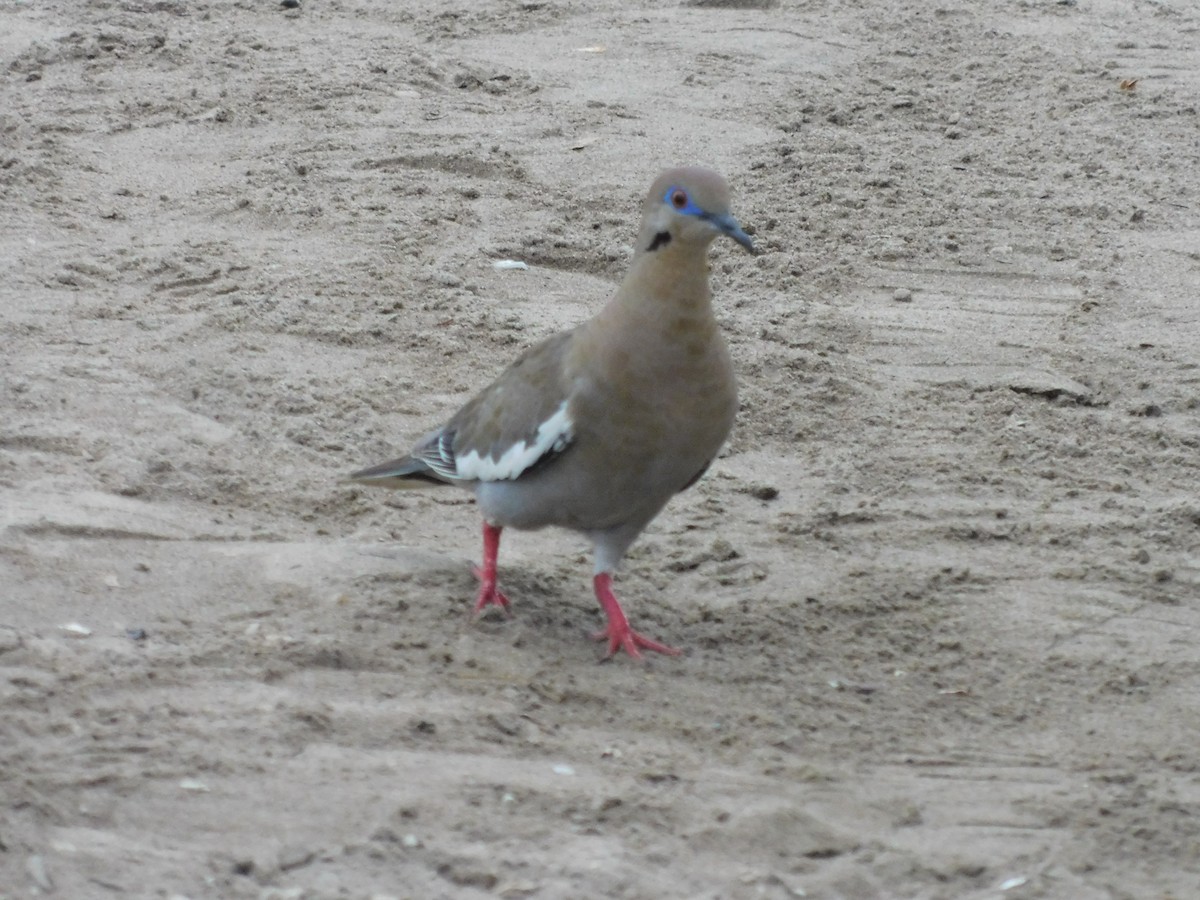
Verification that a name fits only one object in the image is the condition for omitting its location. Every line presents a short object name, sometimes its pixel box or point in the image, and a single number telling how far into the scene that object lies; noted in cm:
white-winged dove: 749
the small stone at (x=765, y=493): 958
